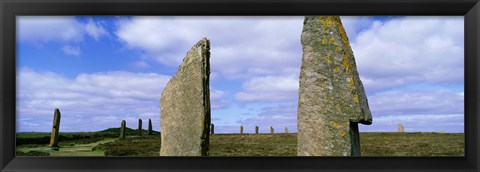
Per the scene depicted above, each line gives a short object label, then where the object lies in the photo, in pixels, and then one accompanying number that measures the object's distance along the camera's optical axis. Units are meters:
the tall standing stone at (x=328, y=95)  5.50
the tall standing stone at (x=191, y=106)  6.04
